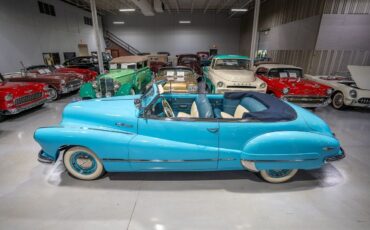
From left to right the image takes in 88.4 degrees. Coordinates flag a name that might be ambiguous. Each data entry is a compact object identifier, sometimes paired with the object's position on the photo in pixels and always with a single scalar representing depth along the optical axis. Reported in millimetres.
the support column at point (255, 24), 9008
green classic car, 6020
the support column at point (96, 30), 8616
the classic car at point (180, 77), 5848
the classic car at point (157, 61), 11333
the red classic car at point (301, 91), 5480
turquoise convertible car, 2352
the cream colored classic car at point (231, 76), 5742
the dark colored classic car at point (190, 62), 10641
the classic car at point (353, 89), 5754
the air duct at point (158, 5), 14508
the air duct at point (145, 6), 12295
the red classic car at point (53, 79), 6891
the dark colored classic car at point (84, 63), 9500
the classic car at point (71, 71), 7746
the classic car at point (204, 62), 10284
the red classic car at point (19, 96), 4738
